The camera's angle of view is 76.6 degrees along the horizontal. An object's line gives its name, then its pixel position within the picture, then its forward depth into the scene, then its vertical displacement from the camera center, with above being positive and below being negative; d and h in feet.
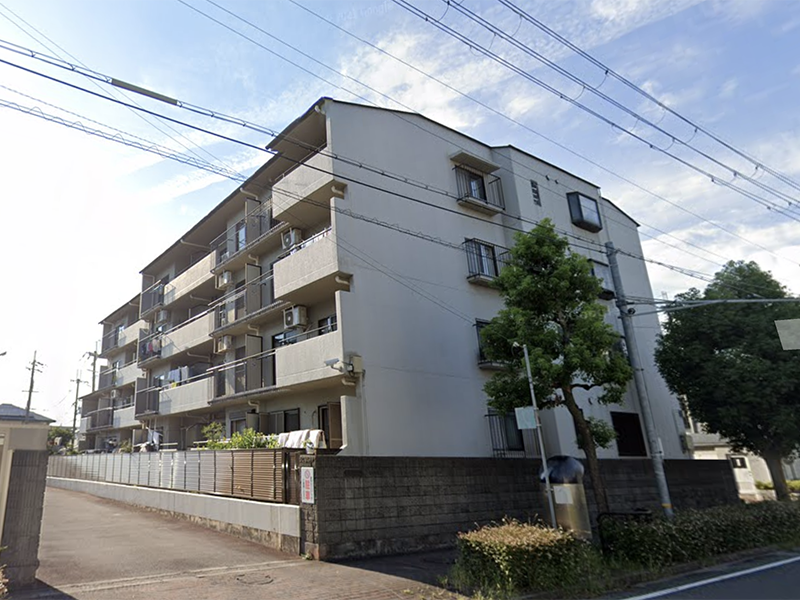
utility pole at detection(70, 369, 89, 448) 138.11 +19.90
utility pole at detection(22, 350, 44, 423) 141.08 +29.74
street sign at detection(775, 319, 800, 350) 41.16 +6.16
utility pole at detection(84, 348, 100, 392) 118.95 +26.22
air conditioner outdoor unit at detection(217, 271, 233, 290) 68.64 +23.70
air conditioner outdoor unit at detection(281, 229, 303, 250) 55.31 +22.97
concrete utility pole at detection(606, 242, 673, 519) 36.11 +2.70
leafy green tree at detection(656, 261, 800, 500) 54.70 +5.54
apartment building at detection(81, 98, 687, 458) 45.91 +16.24
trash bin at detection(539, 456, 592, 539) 31.48 -4.23
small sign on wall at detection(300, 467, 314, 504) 31.60 -1.85
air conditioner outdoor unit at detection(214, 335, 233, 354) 65.46 +14.67
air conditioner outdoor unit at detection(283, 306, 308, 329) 52.65 +13.86
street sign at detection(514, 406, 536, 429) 29.96 +1.01
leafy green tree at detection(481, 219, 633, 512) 36.96 +7.40
